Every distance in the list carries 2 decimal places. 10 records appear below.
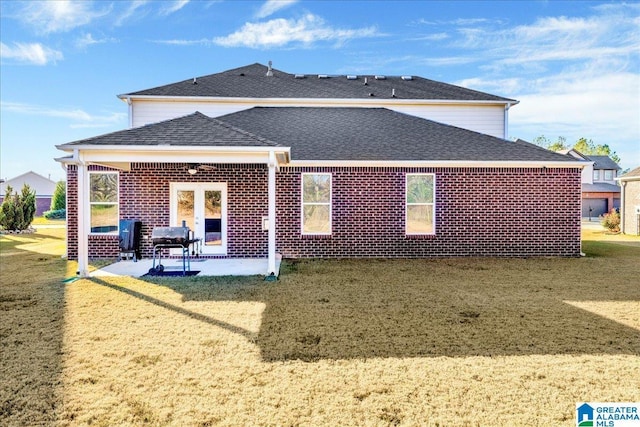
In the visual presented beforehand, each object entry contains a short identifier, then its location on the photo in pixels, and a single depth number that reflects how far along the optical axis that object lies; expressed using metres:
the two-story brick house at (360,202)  11.59
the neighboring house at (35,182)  67.56
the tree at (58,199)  38.97
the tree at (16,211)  22.73
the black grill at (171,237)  9.06
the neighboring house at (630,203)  21.50
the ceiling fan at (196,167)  11.27
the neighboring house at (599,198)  38.16
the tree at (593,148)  70.06
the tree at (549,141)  69.76
